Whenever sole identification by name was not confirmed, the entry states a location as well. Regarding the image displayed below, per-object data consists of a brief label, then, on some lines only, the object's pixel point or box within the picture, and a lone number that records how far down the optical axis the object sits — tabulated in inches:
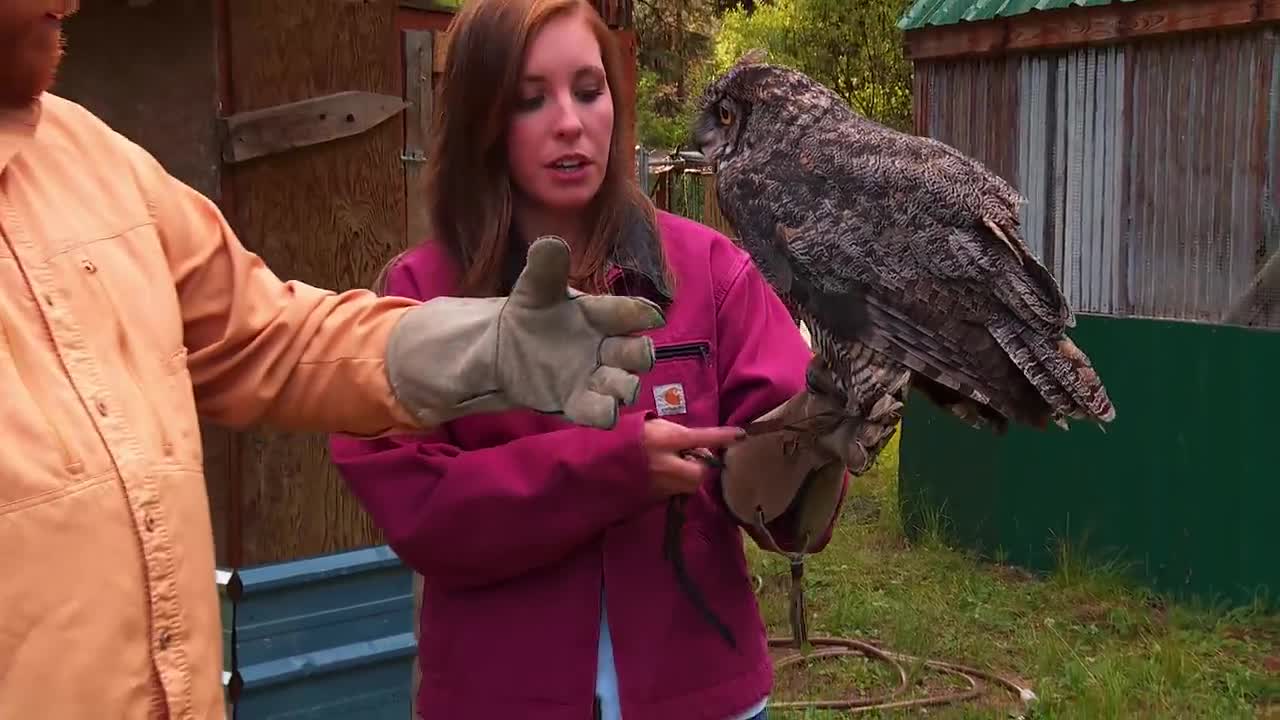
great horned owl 83.0
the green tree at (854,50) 499.2
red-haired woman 73.4
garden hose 184.2
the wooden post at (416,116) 154.9
